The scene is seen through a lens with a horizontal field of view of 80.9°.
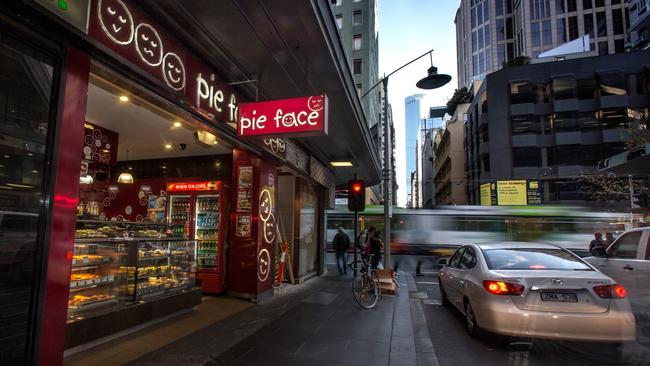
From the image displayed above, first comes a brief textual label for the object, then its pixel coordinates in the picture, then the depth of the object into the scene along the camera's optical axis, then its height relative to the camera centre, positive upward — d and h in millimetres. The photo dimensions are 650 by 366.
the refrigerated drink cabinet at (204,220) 8406 +29
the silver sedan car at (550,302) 4738 -993
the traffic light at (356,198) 11062 +717
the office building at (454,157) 51844 +9743
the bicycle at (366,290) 7838 -1407
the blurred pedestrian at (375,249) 11266 -767
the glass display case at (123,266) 4906 -686
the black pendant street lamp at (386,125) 10266 +3130
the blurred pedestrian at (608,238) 16430 -548
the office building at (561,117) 35312 +10420
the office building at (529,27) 58188 +34206
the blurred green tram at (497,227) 17531 -98
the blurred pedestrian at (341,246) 13406 -816
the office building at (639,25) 46531 +25582
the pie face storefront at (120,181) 3029 +639
